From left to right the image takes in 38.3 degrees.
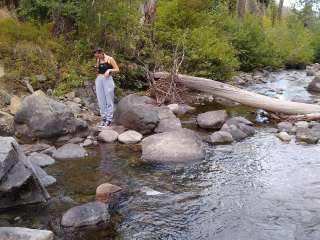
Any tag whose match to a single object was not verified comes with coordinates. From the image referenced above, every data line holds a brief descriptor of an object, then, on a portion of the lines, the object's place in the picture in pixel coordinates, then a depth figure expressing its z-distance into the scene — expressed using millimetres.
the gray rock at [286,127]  11488
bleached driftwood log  12664
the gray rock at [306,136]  10547
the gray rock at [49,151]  9370
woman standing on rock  11133
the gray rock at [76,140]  10352
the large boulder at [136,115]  10977
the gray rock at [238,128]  10953
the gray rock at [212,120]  11805
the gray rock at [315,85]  19594
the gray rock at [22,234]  5215
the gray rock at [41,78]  13508
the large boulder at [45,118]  10367
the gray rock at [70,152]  9219
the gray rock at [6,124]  10742
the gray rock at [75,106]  12495
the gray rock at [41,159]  8637
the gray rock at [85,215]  6087
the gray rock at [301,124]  11615
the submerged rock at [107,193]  7047
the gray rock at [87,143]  10119
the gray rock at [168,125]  11078
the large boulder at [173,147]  9000
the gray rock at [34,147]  9458
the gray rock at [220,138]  10508
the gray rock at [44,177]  7651
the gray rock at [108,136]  10453
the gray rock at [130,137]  10391
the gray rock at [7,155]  6335
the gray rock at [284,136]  10688
